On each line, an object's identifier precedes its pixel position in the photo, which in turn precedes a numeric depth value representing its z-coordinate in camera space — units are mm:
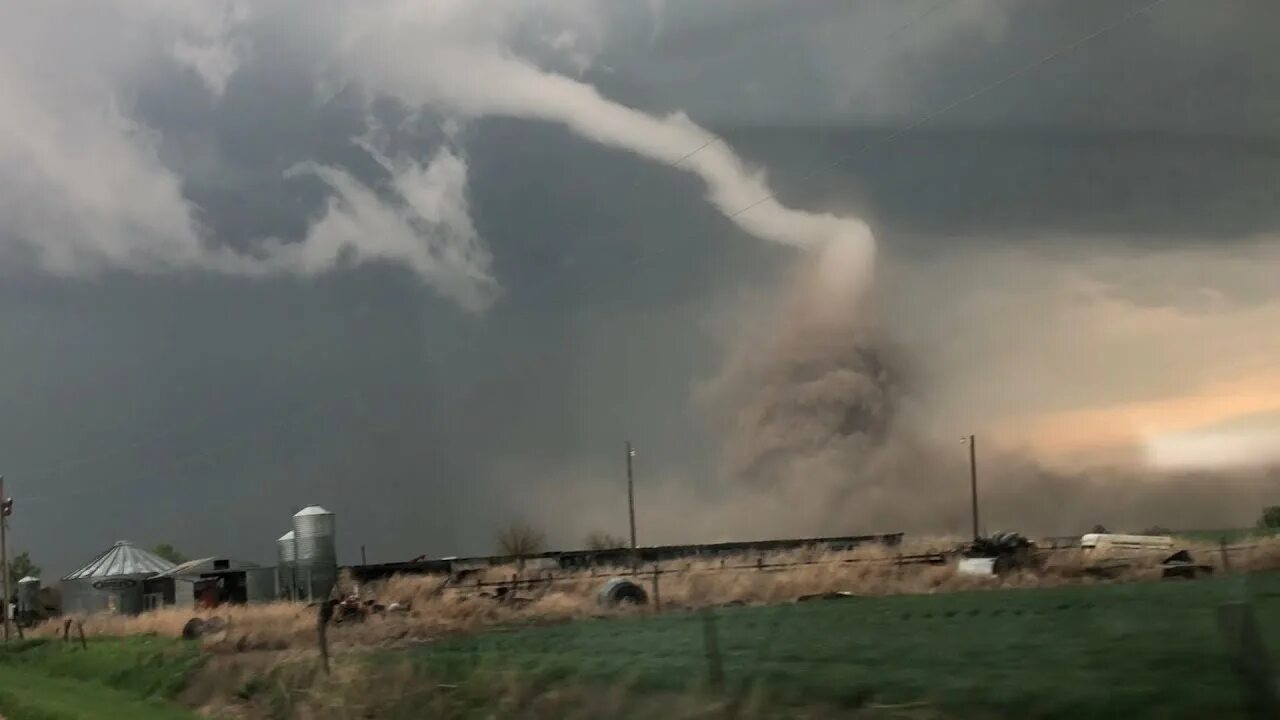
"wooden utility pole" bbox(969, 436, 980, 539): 66394
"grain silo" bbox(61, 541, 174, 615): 89875
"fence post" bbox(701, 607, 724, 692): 14039
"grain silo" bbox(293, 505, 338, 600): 65125
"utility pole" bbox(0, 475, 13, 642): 71062
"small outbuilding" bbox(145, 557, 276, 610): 74744
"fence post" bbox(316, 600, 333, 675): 22916
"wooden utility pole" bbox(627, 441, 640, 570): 66575
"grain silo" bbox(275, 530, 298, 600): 65938
